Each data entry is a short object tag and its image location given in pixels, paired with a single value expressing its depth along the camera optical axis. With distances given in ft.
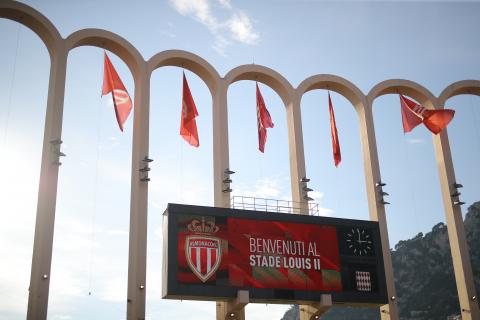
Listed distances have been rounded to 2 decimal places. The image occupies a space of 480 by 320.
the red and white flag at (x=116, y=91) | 86.17
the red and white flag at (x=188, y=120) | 92.27
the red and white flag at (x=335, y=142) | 102.73
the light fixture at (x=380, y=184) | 101.56
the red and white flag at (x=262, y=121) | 96.26
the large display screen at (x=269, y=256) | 78.07
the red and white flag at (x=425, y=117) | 102.37
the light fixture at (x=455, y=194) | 105.40
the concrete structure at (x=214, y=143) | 79.36
